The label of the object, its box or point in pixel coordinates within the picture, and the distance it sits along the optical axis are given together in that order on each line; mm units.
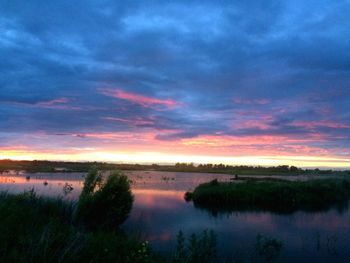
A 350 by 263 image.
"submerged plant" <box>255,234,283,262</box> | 19127
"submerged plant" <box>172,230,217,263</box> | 14258
